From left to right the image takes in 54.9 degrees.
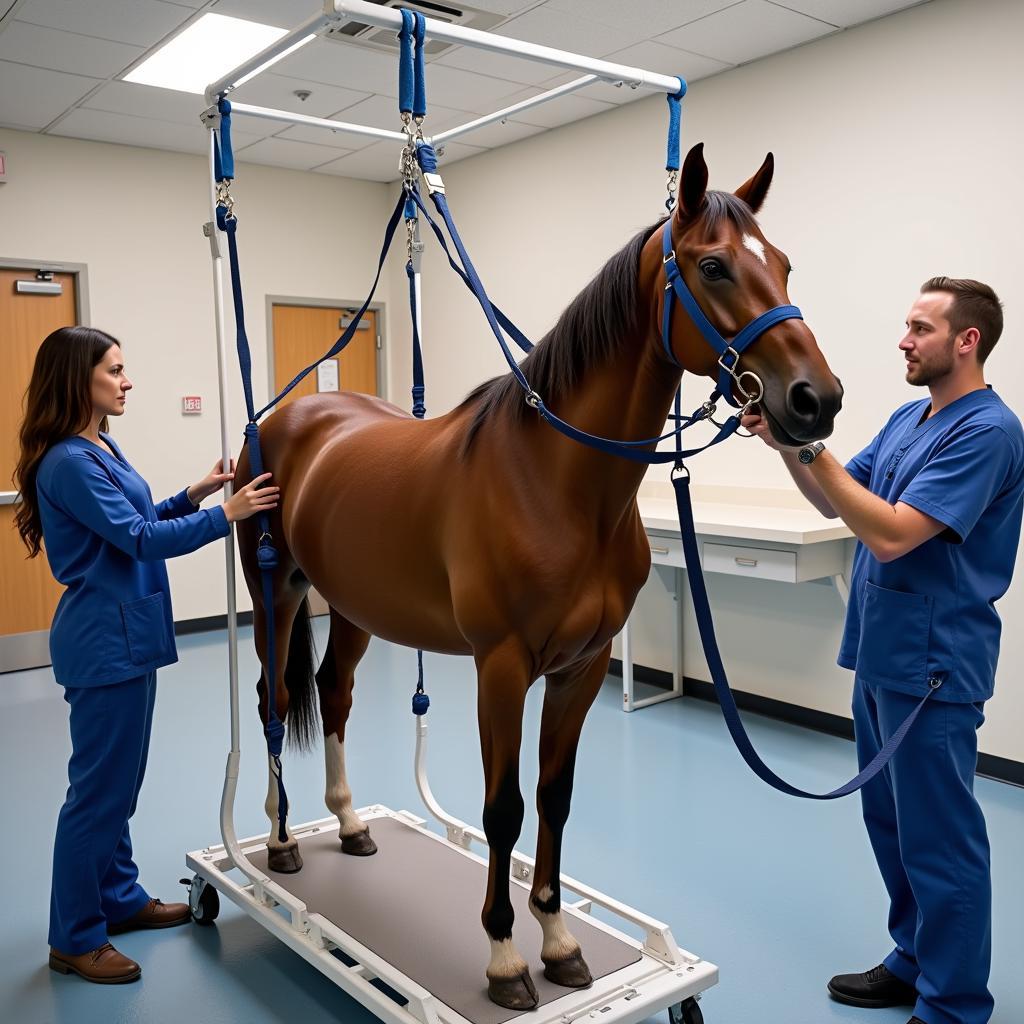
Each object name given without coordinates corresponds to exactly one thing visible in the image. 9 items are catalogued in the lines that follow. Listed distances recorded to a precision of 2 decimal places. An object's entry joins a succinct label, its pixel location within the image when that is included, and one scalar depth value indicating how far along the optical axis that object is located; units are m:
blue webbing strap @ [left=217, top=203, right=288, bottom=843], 2.30
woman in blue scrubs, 2.20
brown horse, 1.49
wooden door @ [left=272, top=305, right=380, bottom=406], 6.11
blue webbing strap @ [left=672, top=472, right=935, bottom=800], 1.78
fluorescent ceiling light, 3.72
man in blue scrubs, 1.81
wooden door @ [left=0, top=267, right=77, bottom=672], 5.15
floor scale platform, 1.89
